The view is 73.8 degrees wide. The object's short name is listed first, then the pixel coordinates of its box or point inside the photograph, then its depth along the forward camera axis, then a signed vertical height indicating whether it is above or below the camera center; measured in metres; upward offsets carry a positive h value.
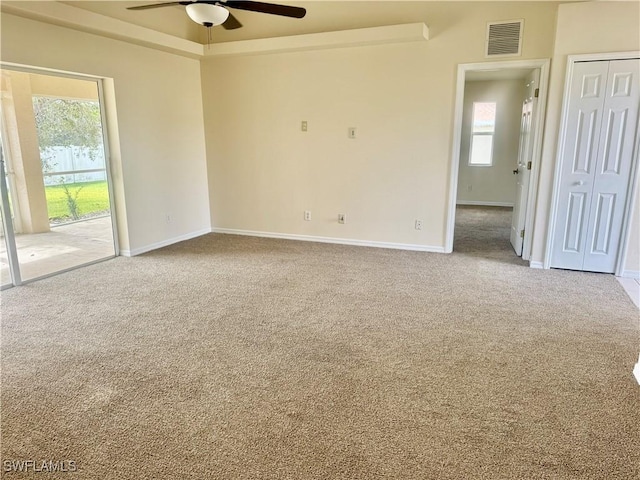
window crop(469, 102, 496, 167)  8.70 +0.31
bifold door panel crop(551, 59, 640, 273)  4.05 -0.15
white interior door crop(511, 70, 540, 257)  4.79 -0.16
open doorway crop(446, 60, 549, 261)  6.47 -0.22
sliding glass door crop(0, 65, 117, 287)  4.09 -0.29
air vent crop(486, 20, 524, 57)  4.54 +1.16
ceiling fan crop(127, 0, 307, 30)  3.12 +1.05
